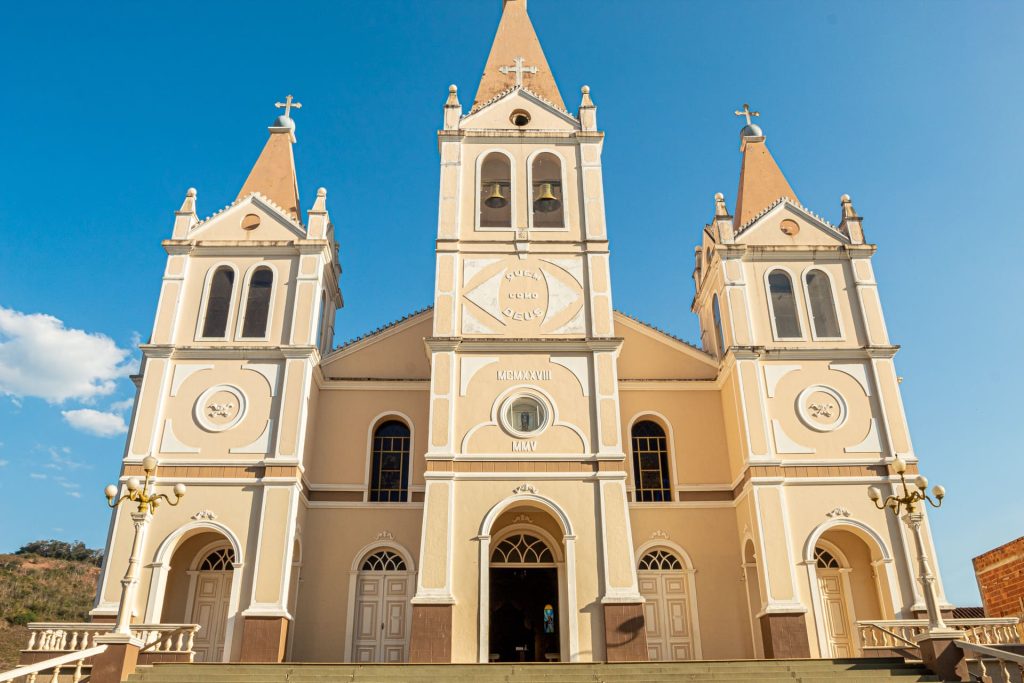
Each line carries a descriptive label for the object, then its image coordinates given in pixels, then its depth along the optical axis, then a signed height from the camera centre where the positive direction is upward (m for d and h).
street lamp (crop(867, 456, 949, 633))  15.05 +2.75
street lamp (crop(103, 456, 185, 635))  14.91 +2.47
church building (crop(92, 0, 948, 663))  19.17 +5.61
